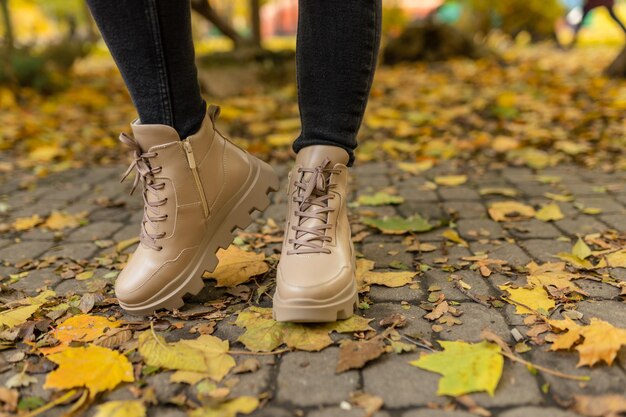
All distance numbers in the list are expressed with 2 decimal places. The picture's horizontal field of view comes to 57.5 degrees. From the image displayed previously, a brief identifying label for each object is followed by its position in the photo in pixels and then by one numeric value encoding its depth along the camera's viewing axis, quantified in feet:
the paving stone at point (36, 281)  5.49
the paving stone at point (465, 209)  7.07
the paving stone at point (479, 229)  6.33
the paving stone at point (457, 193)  7.79
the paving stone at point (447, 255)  5.68
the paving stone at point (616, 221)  6.38
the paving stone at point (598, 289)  4.79
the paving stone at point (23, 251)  6.34
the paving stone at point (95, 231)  6.98
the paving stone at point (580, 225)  6.31
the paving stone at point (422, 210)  7.09
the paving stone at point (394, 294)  4.87
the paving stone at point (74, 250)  6.38
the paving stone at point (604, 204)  6.97
